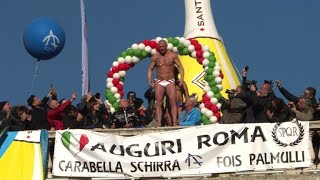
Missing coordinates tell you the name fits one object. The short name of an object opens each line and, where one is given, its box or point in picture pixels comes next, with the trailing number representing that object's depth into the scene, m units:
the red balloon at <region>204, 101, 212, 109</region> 30.40
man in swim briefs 26.72
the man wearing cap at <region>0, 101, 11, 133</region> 24.69
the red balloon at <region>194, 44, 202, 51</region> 33.69
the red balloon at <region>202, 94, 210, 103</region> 30.77
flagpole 36.53
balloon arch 31.92
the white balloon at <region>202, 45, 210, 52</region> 33.72
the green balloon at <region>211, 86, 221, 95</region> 31.55
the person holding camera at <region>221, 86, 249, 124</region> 24.84
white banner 24.08
